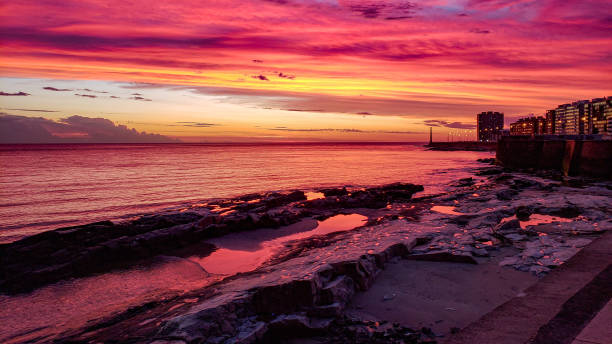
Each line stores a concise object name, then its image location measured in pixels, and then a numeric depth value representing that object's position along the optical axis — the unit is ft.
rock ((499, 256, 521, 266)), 26.38
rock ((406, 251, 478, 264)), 27.33
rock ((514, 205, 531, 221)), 43.20
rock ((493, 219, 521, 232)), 36.17
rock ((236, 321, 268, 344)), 16.16
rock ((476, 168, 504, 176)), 113.39
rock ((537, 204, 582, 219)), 42.45
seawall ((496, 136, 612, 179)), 85.30
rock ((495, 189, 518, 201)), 59.12
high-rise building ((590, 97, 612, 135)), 508.53
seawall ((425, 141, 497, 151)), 456.45
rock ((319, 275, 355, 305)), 19.65
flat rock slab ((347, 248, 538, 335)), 18.99
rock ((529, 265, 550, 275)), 24.07
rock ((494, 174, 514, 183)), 89.47
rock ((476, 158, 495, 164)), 182.74
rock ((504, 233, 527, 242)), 32.56
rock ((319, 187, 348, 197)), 74.08
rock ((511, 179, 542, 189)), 73.16
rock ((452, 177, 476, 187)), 88.91
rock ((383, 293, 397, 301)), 21.47
